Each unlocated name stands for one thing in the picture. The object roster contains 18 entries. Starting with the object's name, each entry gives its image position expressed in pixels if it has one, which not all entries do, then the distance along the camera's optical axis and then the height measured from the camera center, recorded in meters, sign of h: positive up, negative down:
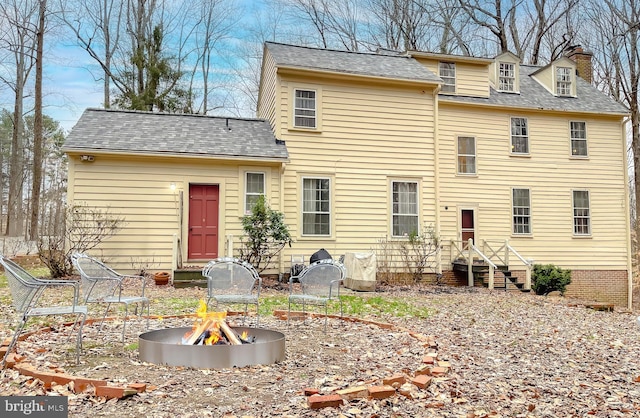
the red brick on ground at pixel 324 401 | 3.39 -1.13
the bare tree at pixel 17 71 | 20.82 +8.23
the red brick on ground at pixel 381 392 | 3.60 -1.13
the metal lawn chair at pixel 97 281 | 5.34 -0.51
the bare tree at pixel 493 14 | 24.28 +11.25
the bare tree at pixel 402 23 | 24.58 +10.93
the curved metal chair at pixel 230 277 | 6.66 -0.54
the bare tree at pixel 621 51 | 21.94 +8.84
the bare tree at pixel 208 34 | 26.48 +11.02
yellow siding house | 12.30 +2.06
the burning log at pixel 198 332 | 4.69 -0.92
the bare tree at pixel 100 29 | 23.03 +9.94
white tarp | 11.53 -0.79
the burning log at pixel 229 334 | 4.65 -0.92
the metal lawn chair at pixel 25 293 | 4.19 -0.51
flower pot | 11.13 -0.94
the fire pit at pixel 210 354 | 4.38 -1.06
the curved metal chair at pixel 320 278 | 6.77 -0.55
